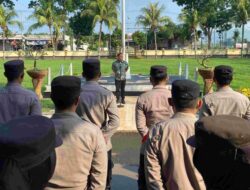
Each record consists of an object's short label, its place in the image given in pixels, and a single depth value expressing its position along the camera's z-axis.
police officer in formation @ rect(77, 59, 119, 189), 4.68
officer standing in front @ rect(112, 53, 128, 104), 14.87
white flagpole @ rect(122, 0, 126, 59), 21.82
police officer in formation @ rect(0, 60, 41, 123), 4.55
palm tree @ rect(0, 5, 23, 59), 54.46
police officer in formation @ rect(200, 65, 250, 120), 4.64
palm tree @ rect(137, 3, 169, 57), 61.09
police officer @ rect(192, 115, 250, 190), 1.84
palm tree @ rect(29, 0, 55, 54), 57.47
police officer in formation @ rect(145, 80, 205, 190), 3.16
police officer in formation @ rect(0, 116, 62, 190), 1.75
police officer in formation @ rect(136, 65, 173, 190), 4.69
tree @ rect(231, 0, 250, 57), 57.65
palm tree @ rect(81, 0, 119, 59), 54.34
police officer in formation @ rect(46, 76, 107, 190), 3.07
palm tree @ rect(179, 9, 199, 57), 60.16
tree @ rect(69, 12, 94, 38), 64.06
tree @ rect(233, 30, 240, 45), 72.62
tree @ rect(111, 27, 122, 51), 61.00
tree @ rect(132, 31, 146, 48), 63.72
